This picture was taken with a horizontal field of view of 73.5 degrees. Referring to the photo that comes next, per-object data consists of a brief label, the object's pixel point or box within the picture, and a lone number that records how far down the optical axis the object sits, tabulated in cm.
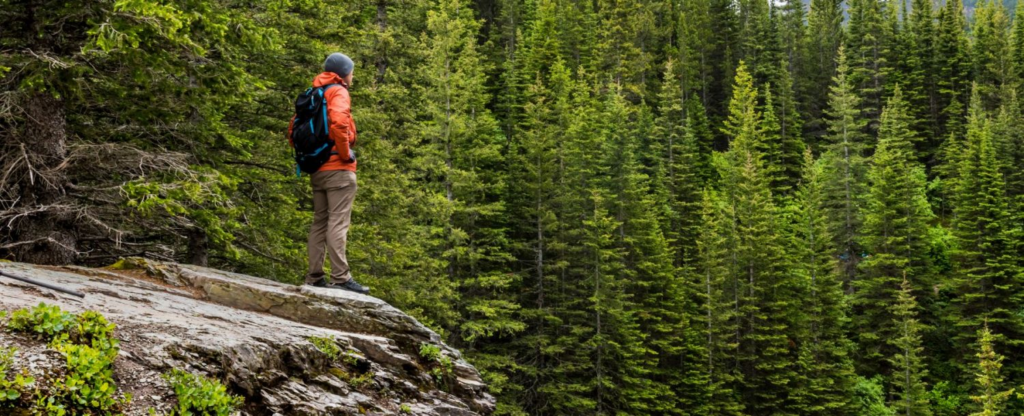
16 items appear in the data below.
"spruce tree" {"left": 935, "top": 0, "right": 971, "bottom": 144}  7315
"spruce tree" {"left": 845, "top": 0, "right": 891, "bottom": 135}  7475
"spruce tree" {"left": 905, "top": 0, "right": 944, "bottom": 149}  7006
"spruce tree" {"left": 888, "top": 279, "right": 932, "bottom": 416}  3668
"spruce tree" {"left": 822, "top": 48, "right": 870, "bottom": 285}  5106
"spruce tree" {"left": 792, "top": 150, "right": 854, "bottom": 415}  3706
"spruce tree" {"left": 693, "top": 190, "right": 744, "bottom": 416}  3631
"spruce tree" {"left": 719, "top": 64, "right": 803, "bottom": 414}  3778
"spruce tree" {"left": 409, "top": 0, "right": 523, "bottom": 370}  2445
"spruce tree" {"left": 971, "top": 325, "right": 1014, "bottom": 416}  3428
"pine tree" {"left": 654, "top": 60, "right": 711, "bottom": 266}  4812
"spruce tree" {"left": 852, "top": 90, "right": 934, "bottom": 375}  4319
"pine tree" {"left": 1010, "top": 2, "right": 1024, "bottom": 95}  7325
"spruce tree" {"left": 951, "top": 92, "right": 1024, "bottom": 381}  4259
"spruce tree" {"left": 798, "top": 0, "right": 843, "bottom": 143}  7525
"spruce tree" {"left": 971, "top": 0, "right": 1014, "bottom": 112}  7350
